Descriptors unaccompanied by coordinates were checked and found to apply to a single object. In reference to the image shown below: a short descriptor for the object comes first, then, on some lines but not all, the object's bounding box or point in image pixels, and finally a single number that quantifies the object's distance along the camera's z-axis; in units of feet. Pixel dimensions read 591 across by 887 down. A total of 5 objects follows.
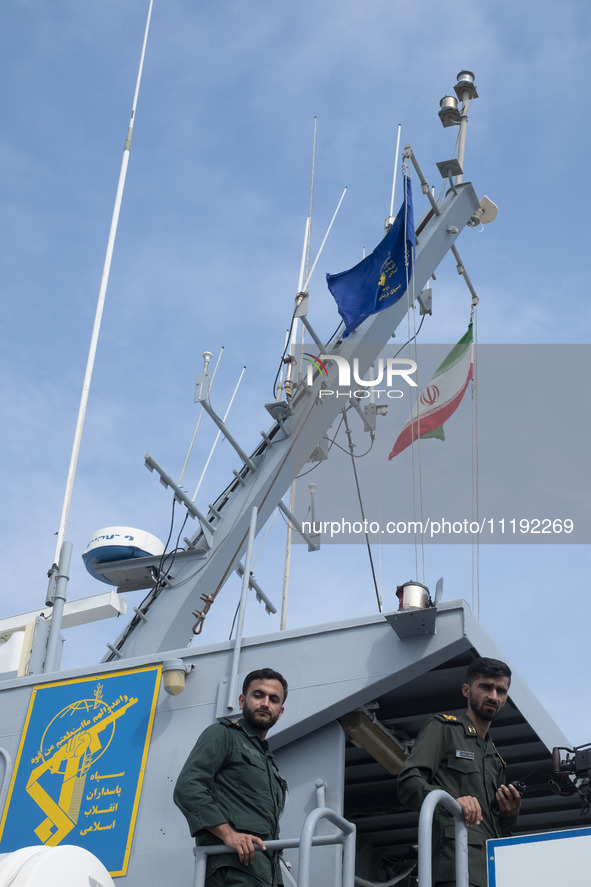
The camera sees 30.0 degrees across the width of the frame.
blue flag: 33.73
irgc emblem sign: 21.24
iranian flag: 35.99
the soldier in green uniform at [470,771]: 16.05
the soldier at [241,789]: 15.74
